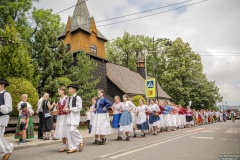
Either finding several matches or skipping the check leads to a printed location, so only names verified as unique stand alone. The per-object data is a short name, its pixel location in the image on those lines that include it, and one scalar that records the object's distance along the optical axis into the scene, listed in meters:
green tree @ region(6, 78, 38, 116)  14.07
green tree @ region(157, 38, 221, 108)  47.66
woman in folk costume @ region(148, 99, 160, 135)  14.19
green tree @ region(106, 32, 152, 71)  58.18
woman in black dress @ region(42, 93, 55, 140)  11.27
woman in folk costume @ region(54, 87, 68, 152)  7.61
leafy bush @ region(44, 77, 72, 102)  21.12
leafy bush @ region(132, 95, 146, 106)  25.67
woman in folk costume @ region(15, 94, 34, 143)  9.72
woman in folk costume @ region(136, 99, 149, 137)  13.09
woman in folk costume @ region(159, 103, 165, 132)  16.22
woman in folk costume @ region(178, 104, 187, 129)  21.29
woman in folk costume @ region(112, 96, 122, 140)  11.10
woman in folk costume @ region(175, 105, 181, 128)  19.78
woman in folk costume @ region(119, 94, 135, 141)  10.88
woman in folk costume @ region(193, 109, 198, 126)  26.76
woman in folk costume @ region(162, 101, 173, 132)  16.98
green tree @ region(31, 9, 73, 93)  22.05
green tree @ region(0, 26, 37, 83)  15.23
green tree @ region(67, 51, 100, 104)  23.31
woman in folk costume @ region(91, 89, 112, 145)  9.26
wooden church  30.56
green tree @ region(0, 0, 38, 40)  29.12
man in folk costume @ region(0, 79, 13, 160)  5.96
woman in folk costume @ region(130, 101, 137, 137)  14.13
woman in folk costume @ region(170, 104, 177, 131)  18.18
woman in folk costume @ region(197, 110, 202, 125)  28.36
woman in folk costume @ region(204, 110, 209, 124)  32.34
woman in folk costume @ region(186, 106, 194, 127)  23.31
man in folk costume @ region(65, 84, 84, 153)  7.40
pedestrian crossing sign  19.90
